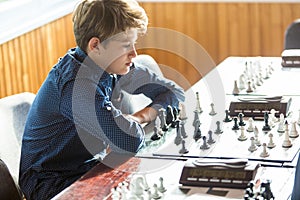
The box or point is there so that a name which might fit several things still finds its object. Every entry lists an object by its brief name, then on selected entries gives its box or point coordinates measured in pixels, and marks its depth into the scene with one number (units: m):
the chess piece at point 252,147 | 2.67
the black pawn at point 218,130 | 2.88
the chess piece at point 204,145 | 2.73
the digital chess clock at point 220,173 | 2.35
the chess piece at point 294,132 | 2.78
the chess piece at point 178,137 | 2.82
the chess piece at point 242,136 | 2.79
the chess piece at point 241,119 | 2.93
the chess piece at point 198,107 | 3.18
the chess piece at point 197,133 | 2.86
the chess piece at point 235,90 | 3.42
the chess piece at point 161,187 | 2.35
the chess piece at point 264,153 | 2.60
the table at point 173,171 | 2.33
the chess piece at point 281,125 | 2.85
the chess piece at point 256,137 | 2.72
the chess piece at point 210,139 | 2.77
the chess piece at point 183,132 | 2.87
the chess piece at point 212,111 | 3.12
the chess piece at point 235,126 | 2.92
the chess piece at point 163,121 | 3.00
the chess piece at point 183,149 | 2.71
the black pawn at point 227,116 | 3.02
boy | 2.80
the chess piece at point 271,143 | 2.69
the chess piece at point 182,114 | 3.11
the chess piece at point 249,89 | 3.43
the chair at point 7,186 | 2.73
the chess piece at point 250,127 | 2.88
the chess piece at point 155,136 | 2.89
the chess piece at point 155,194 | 2.31
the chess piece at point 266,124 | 2.89
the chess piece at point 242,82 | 3.50
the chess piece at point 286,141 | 2.68
